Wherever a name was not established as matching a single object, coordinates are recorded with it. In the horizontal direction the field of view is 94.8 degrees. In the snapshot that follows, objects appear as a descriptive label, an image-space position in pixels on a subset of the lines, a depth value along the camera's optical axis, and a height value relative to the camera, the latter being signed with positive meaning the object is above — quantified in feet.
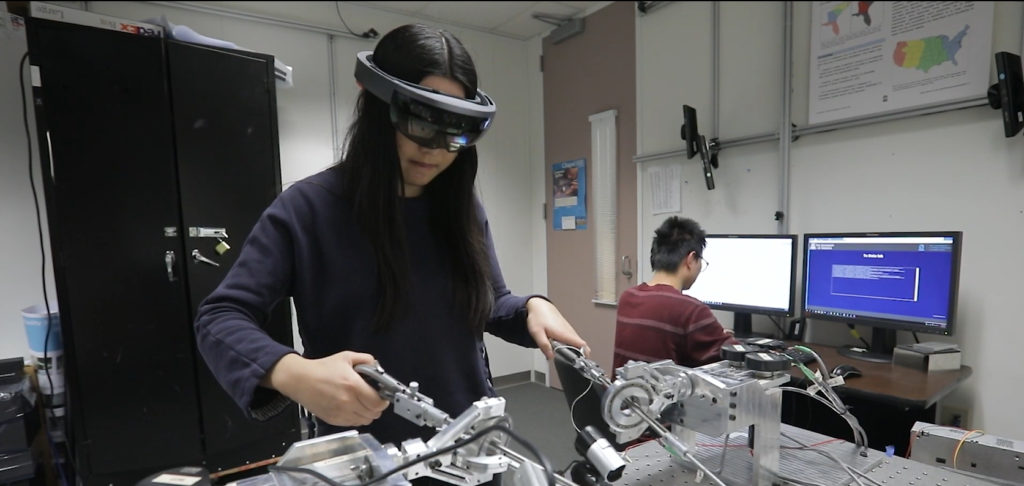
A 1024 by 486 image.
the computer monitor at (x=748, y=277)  6.90 -1.12
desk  4.74 -2.03
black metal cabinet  6.33 +0.03
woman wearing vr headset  2.02 -0.33
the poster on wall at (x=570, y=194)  11.34 +0.37
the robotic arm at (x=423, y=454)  1.81 -0.96
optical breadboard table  2.81 -1.66
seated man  5.25 -1.26
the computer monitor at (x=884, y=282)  5.52 -1.02
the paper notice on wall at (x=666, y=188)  9.29 +0.37
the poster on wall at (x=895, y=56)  5.81 +1.96
